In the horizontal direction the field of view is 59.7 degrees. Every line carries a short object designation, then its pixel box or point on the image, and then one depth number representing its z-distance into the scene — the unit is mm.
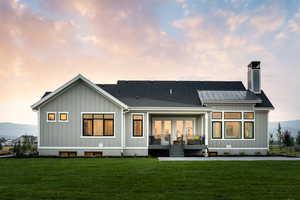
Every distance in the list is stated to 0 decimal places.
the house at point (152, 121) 16219
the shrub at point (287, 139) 23008
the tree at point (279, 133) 24062
